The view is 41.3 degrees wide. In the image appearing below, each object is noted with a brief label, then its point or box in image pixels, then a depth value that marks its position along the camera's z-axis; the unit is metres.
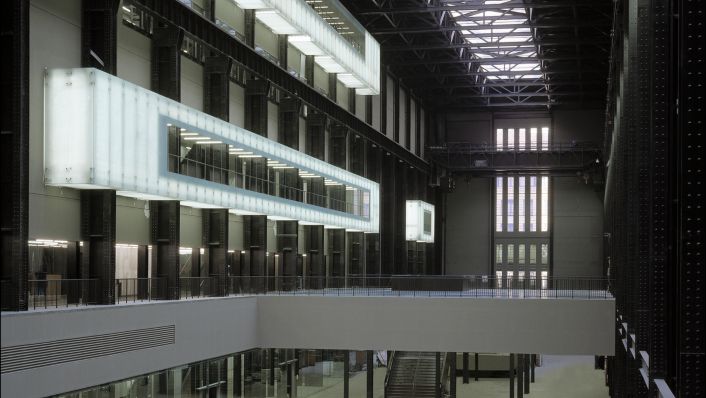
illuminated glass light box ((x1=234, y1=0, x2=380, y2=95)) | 49.59
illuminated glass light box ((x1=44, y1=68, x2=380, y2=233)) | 33.66
